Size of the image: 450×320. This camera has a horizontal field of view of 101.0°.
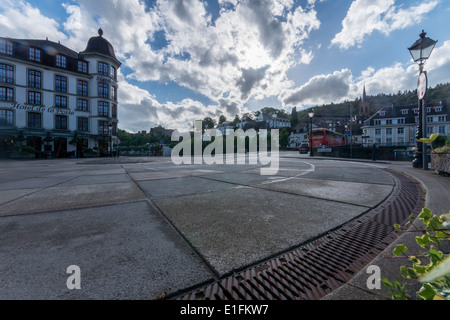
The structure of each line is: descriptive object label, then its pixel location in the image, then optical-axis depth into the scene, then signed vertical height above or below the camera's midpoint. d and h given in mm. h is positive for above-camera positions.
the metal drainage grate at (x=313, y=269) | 1456 -1044
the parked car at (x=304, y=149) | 28438 +1344
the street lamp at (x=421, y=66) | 6848 +3575
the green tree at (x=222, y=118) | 107444 +22842
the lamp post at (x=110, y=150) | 34159 +1395
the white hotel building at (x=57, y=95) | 27188 +10232
